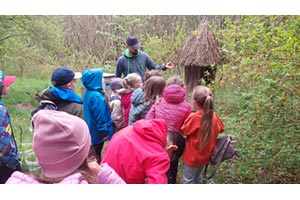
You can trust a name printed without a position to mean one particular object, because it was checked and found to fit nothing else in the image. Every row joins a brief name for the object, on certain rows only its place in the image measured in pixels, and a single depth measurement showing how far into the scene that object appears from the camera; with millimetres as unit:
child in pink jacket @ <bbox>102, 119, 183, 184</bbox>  2146
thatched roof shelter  4590
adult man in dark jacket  4398
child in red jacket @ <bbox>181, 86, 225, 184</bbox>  2957
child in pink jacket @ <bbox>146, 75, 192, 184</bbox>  3053
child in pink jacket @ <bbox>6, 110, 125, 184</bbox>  1607
